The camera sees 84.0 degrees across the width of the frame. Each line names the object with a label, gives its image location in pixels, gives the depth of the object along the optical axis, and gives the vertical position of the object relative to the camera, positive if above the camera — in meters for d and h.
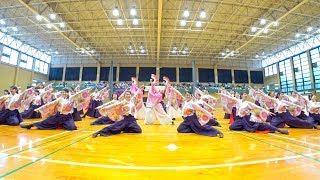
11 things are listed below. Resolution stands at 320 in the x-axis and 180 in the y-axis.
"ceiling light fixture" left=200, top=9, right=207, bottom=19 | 15.68 +8.43
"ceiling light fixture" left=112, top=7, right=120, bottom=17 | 15.09 +8.22
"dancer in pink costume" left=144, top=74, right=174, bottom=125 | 7.91 -0.09
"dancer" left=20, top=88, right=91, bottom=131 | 5.58 -0.26
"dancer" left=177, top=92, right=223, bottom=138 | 5.13 -0.36
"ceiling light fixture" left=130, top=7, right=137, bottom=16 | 15.21 +8.31
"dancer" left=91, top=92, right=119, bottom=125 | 7.48 -0.59
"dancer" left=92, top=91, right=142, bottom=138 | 5.14 -0.22
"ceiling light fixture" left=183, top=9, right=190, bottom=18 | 15.57 +8.48
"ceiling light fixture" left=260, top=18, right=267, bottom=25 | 16.75 +8.41
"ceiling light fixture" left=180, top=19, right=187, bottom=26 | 17.33 +8.48
